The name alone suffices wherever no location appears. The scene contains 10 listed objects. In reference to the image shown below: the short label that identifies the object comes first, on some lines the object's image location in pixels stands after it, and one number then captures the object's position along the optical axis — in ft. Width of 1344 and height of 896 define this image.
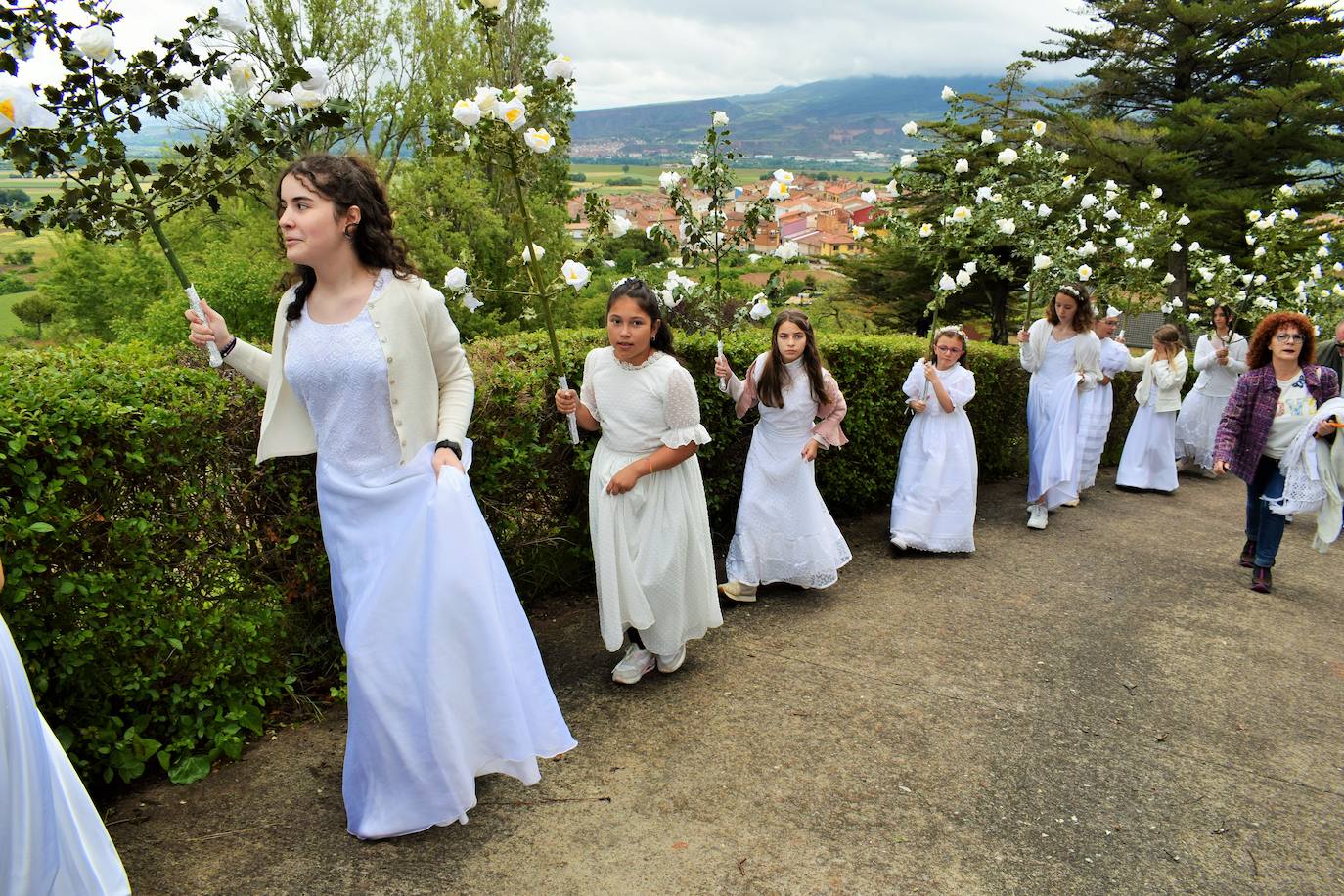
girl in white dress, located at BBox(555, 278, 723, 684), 14.32
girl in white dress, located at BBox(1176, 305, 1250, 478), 37.11
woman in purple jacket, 21.15
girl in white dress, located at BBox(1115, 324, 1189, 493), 34.50
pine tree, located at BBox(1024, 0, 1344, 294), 92.53
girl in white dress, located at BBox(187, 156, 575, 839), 10.06
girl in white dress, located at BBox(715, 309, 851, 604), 19.03
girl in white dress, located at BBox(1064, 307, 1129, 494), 30.83
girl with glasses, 23.12
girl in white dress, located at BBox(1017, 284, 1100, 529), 27.22
